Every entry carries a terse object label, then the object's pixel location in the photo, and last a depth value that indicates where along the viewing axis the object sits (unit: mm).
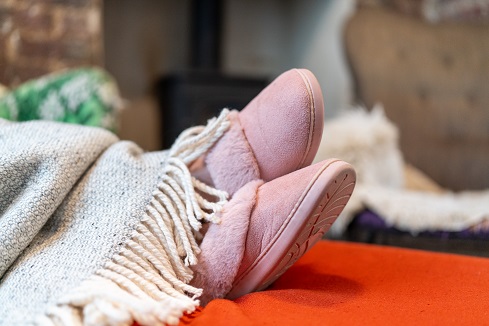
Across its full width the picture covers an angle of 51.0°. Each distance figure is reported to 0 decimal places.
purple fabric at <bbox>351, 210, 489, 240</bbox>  1086
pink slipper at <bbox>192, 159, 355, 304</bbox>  506
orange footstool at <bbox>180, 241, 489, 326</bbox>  466
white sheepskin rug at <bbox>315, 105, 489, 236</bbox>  1120
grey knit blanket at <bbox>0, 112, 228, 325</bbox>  437
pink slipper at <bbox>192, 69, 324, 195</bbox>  556
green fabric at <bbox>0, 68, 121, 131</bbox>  1022
